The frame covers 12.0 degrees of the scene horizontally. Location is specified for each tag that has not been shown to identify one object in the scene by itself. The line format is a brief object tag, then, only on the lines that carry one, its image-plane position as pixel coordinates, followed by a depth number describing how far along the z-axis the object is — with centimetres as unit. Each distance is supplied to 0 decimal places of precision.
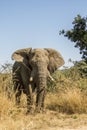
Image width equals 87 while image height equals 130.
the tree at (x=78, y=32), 2569
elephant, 1211
